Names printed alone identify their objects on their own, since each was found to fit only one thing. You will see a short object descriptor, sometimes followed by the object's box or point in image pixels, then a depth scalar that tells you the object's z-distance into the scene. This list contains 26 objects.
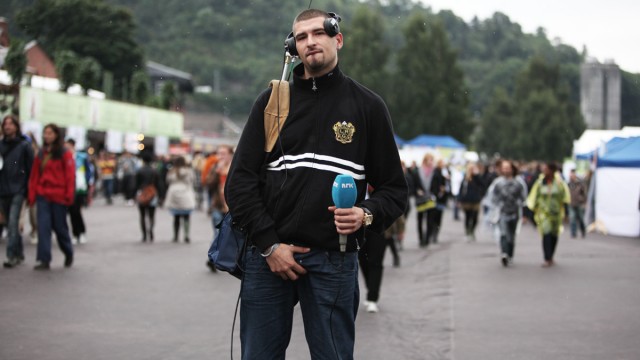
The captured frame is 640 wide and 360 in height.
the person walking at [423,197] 18.20
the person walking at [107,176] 32.19
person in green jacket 14.54
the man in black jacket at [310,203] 3.66
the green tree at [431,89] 85.00
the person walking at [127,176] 32.06
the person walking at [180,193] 16.92
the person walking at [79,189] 16.09
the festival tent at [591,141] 26.31
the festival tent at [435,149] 49.94
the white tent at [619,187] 22.91
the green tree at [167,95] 50.50
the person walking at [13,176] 11.46
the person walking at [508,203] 14.54
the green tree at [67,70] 31.91
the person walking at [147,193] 17.41
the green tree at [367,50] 82.25
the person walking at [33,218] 15.42
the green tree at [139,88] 46.94
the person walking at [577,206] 22.48
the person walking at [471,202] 20.53
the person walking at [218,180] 13.72
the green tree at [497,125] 108.94
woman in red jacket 11.37
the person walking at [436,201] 18.66
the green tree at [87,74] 35.82
